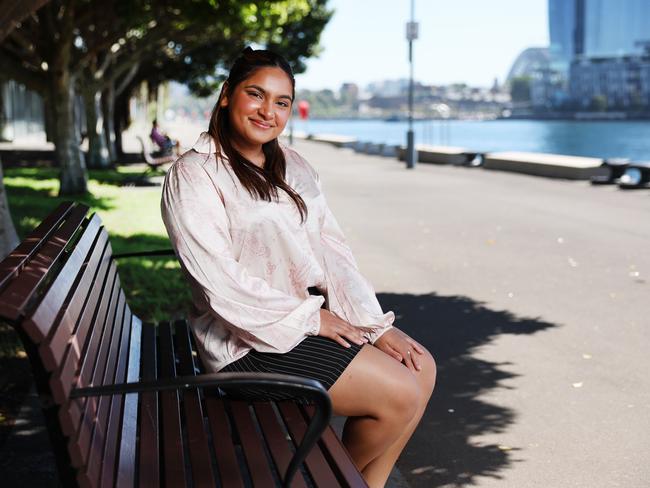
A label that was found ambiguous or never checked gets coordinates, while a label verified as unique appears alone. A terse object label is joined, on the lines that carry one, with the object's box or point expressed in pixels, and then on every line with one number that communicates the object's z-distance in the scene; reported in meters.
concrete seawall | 19.42
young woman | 2.95
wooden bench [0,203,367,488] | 2.20
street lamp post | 24.56
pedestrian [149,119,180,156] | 23.88
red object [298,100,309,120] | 61.34
